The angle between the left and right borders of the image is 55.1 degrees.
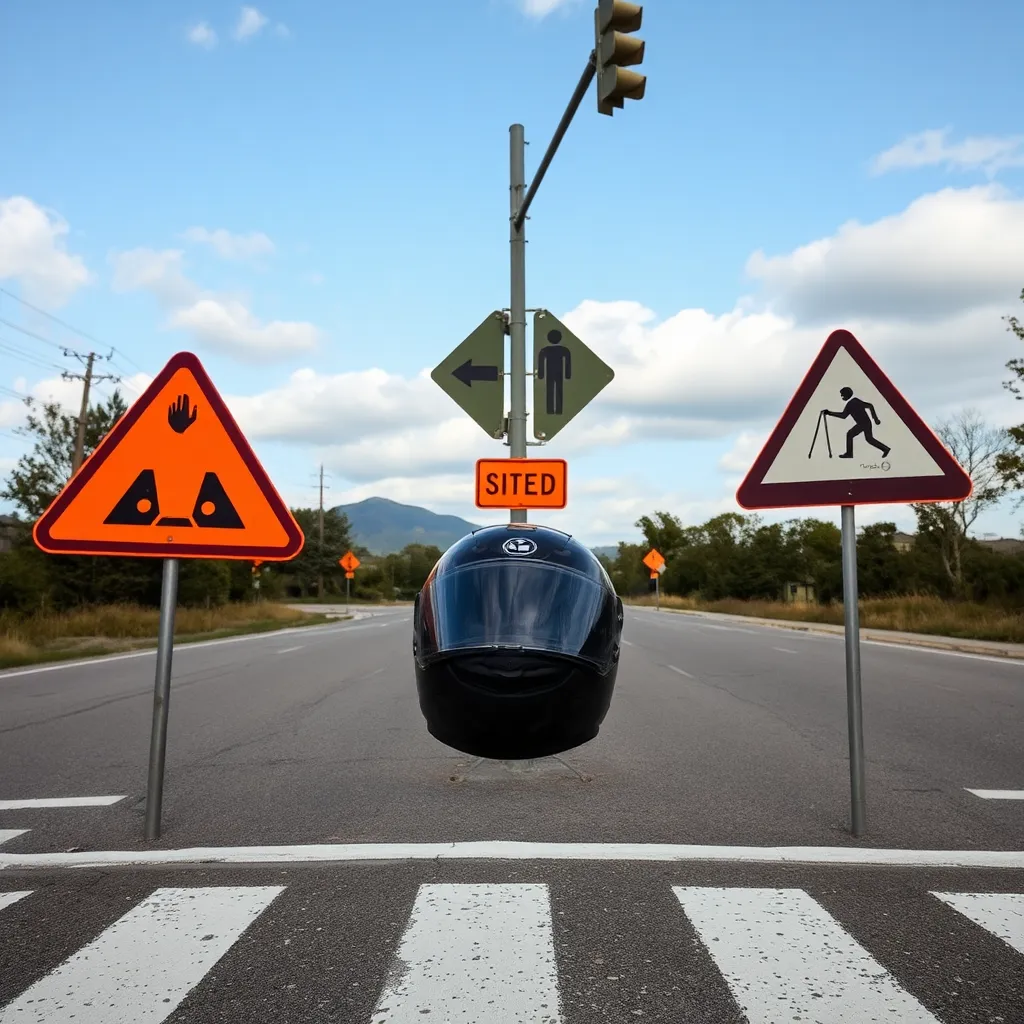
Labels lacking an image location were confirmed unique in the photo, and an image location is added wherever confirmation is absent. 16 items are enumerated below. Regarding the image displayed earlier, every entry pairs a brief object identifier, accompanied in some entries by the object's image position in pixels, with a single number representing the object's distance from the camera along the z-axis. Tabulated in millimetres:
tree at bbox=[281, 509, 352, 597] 101250
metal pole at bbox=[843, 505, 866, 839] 5027
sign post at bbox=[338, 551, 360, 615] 48031
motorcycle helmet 3248
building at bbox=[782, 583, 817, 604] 71925
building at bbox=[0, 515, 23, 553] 43812
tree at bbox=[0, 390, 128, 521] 45656
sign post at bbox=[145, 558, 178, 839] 4996
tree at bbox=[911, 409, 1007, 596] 49844
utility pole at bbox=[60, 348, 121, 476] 38844
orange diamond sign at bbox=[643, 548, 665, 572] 54234
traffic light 6699
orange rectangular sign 5477
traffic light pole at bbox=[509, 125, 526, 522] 6676
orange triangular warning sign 4703
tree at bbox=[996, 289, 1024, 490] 25750
